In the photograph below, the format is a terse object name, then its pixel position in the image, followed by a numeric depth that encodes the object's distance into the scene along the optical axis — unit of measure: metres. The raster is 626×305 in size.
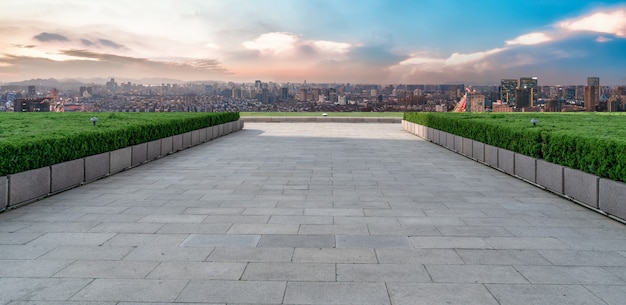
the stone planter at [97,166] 11.24
